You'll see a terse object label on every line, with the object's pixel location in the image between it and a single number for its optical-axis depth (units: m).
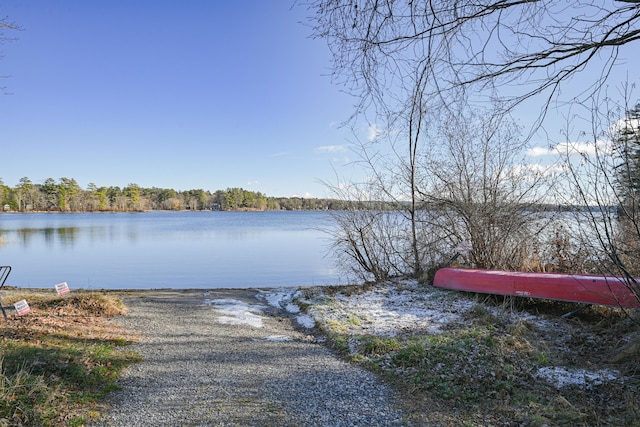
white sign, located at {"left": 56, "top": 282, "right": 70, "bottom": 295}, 7.41
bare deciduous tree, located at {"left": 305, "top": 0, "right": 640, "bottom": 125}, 2.69
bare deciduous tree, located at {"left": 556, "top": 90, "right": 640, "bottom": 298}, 3.58
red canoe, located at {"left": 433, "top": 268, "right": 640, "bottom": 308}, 6.02
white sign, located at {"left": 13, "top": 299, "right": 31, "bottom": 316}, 5.98
